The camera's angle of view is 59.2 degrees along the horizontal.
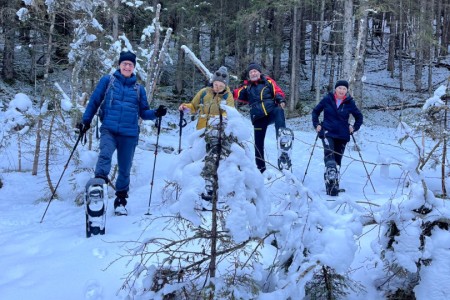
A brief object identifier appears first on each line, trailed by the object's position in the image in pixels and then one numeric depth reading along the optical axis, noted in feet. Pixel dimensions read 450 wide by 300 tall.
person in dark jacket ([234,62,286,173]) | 21.59
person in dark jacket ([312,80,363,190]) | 20.67
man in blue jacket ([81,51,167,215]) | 16.15
